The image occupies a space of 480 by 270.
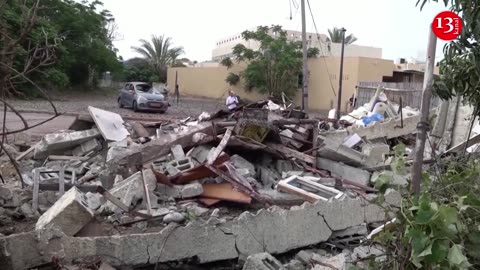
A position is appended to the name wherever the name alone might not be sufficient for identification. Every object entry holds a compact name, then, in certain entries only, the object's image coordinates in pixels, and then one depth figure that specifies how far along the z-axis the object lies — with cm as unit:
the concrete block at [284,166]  767
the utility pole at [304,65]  1484
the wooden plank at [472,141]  798
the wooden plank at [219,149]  671
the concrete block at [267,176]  721
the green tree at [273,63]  3041
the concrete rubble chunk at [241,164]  729
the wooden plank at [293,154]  778
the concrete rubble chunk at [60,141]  820
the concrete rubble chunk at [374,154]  792
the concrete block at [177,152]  731
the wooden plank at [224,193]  602
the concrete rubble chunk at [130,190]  559
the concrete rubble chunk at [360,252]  395
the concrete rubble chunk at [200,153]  745
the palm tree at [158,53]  4559
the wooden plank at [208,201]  602
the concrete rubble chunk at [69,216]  412
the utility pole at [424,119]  257
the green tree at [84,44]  2961
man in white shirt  1181
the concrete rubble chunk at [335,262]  383
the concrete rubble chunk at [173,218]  509
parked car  2255
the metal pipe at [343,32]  1899
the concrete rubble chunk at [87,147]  838
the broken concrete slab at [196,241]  358
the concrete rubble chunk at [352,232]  497
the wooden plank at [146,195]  551
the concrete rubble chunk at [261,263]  377
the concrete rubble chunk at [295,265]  403
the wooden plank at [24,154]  825
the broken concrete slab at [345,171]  746
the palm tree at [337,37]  4062
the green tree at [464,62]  231
